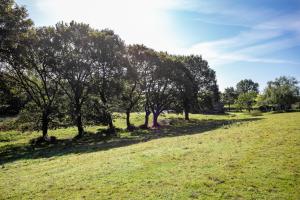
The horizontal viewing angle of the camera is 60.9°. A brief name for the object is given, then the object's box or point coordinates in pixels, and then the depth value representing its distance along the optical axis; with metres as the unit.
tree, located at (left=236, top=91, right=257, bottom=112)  125.43
